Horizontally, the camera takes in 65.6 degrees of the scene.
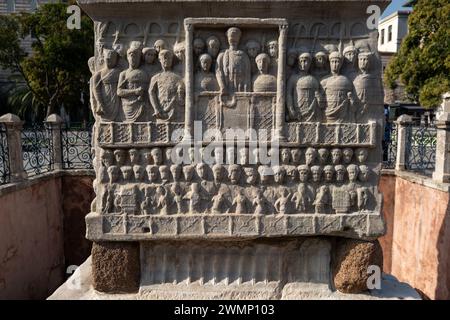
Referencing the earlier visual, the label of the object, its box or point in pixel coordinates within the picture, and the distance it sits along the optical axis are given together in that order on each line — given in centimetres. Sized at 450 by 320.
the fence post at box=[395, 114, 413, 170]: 584
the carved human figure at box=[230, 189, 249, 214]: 337
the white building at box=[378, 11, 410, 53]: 2845
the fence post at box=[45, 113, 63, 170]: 582
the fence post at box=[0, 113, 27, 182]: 478
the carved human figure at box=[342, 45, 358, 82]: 328
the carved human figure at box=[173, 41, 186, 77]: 326
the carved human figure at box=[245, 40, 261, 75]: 328
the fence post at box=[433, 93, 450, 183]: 487
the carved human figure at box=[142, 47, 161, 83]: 326
